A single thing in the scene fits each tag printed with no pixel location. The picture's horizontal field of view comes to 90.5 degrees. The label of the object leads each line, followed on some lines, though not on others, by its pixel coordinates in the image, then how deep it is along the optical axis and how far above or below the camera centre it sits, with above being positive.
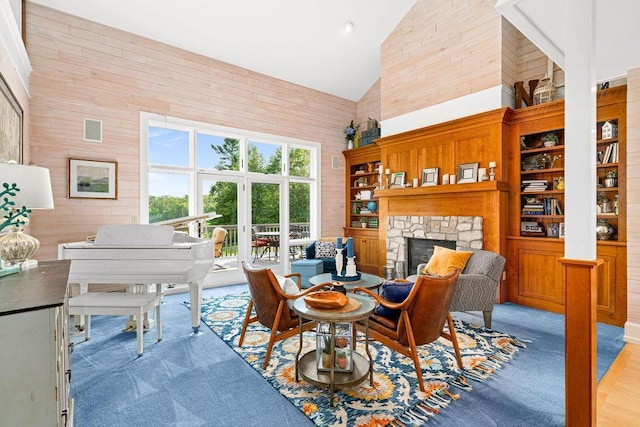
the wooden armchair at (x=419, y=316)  2.31 -0.77
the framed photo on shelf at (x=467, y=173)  4.68 +0.62
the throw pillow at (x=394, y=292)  2.53 -0.63
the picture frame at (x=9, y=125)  2.75 +0.86
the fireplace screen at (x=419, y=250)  5.12 -0.61
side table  2.16 -1.17
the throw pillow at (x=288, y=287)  2.77 -0.65
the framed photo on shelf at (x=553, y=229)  4.26 -0.20
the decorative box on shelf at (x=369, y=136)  6.62 +1.66
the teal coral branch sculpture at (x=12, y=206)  1.70 +0.04
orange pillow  3.91 -0.60
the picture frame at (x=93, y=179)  4.34 +0.49
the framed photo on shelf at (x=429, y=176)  5.14 +0.62
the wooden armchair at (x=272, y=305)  2.62 -0.78
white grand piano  3.16 -0.49
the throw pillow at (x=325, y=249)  5.65 -0.63
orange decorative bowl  2.26 -0.62
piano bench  2.92 -0.86
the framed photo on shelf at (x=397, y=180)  5.63 +0.62
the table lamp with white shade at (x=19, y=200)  1.75 +0.08
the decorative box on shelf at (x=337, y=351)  2.37 -1.03
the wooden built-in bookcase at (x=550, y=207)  3.68 +0.10
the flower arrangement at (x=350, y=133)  7.25 +1.86
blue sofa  5.32 -0.80
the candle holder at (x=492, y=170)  4.45 +0.62
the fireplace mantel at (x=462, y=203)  4.42 +0.17
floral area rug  2.05 -1.28
